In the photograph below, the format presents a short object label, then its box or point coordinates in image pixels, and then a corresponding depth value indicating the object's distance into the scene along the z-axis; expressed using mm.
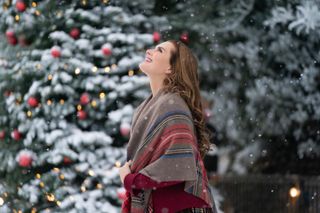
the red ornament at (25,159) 7016
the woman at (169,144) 3758
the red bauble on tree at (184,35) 8280
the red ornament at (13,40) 7551
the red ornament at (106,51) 7047
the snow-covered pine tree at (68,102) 7051
